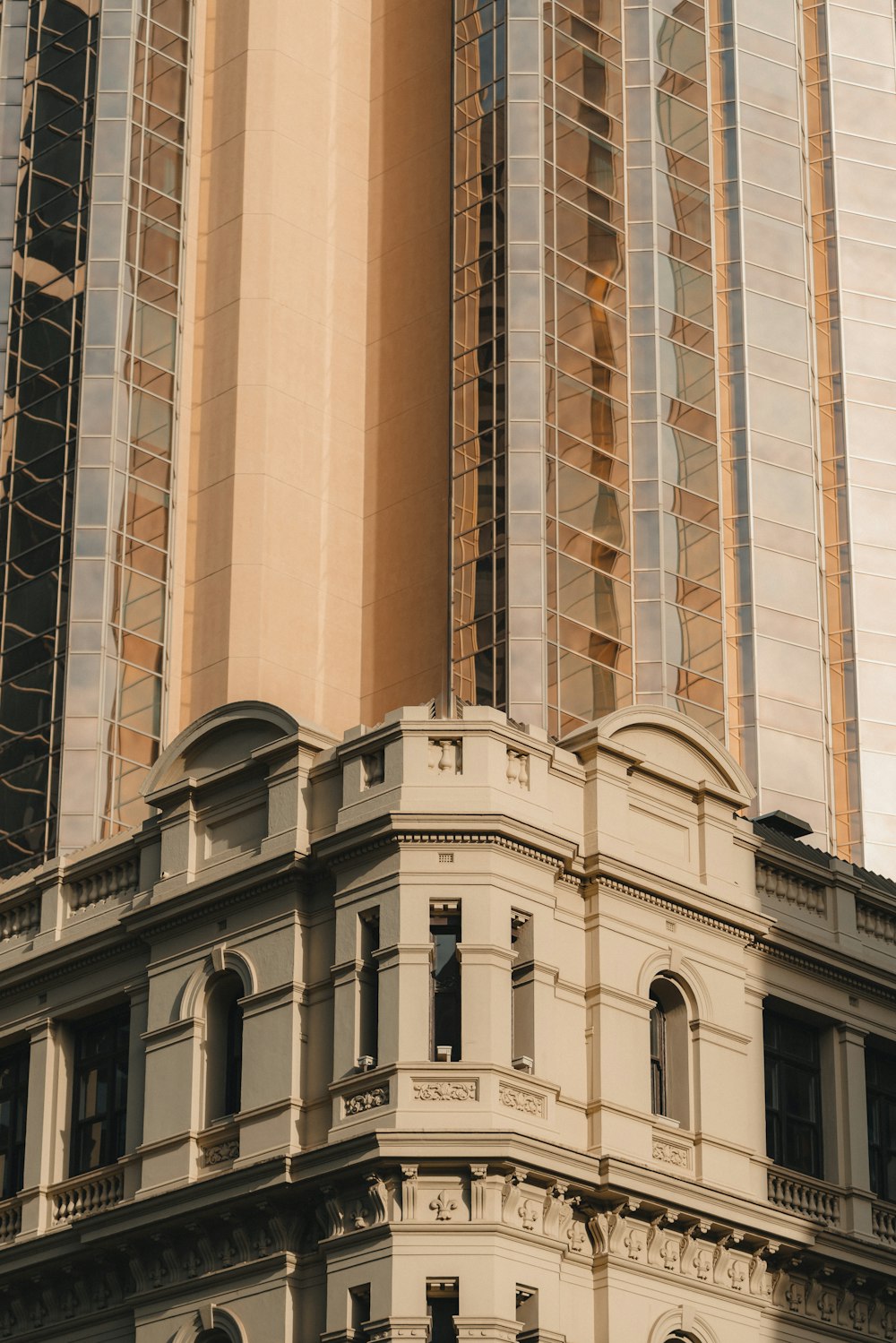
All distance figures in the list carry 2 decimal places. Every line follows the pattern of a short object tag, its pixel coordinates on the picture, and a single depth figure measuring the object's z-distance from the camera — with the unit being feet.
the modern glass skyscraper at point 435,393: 230.89
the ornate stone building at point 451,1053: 125.49
